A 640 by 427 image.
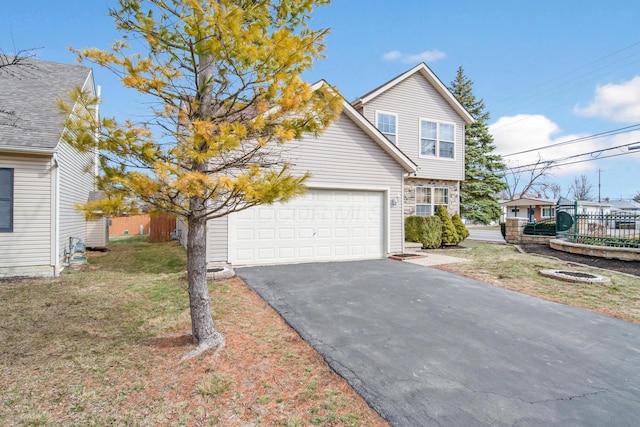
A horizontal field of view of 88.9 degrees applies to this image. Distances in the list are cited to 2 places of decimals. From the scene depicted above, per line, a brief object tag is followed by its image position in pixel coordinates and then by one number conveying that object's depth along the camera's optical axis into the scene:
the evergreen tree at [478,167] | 22.44
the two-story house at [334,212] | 9.17
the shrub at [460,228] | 14.44
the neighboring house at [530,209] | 35.69
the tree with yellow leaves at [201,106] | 3.15
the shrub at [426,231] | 13.59
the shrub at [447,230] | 14.09
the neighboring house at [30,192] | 7.88
